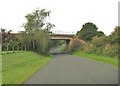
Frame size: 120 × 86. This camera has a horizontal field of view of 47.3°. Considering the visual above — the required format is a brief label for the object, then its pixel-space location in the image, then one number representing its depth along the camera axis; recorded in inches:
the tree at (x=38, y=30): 1276.2
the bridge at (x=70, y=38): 1776.0
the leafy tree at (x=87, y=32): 2101.0
